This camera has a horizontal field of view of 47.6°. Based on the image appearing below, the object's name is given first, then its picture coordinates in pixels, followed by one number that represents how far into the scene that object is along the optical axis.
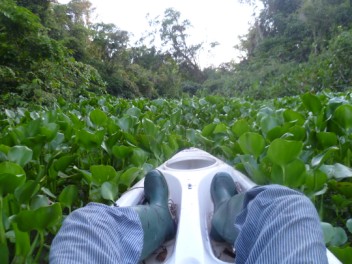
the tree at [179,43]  30.61
